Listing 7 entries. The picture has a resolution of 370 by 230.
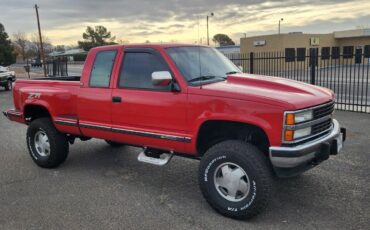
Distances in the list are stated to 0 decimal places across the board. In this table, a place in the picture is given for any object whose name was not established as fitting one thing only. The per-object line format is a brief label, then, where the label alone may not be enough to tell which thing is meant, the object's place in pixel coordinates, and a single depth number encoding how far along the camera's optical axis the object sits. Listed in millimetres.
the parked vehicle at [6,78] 21975
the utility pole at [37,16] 47762
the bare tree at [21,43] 91900
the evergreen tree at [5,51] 36438
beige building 43250
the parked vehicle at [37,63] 72275
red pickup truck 3902
